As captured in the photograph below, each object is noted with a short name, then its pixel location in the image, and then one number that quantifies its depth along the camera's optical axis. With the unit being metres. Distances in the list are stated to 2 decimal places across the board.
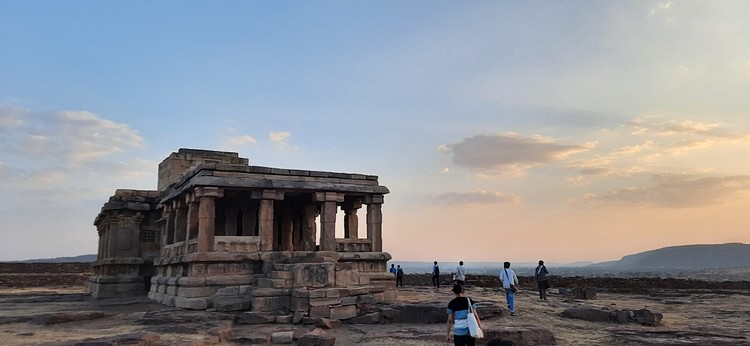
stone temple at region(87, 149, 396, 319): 15.27
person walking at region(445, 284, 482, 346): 8.20
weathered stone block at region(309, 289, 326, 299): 14.34
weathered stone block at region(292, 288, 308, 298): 14.36
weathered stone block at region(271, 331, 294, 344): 11.28
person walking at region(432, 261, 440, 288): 29.11
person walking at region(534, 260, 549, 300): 20.91
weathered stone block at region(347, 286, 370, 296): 15.36
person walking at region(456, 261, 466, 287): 23.16
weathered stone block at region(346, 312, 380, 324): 14.26
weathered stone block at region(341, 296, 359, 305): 14.84
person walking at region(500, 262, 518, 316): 15.29
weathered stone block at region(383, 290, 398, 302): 18.05
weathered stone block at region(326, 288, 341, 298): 14.53
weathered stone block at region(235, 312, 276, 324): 13.87
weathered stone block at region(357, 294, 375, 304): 15.40
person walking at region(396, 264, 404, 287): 30.55
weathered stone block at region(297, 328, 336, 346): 10.58
